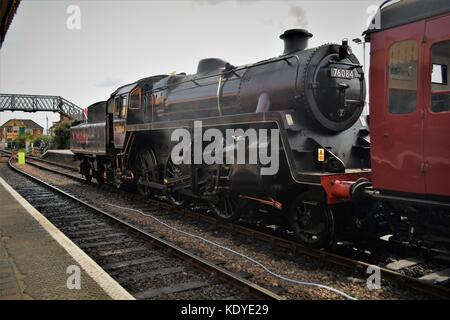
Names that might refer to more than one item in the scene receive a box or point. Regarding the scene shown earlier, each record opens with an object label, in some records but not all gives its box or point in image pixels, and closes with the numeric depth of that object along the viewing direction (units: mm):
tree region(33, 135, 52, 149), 52322
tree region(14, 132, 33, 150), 60219
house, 74944
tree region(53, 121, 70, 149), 44156
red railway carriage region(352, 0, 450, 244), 4590
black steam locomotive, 6402
